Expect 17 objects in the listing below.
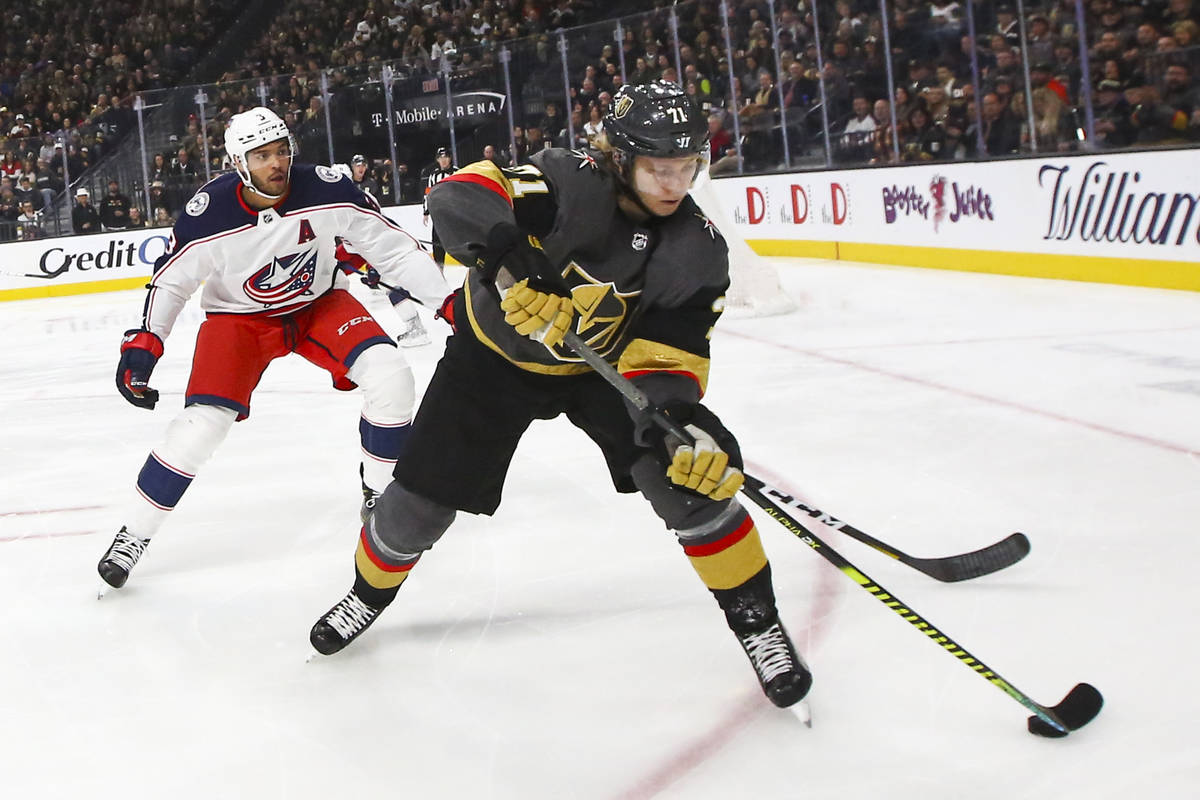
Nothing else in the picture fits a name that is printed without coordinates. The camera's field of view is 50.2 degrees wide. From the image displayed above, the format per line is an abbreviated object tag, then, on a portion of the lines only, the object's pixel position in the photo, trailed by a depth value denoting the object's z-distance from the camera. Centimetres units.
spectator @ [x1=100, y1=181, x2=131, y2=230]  1276
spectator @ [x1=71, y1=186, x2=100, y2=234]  1270
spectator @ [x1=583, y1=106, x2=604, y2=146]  1165
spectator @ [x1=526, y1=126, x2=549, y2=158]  1266
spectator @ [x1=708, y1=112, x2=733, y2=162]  1104
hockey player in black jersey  198
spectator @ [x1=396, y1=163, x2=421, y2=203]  1330
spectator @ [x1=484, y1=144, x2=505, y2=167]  1266
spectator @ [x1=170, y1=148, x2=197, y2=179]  1293
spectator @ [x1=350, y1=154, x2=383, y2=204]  1223
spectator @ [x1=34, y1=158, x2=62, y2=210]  1271
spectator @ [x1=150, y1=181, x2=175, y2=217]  1278
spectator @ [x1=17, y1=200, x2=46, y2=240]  1262
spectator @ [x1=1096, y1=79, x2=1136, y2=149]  683
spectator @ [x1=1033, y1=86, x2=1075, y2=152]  732
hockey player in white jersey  303
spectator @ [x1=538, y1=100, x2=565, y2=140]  1252
